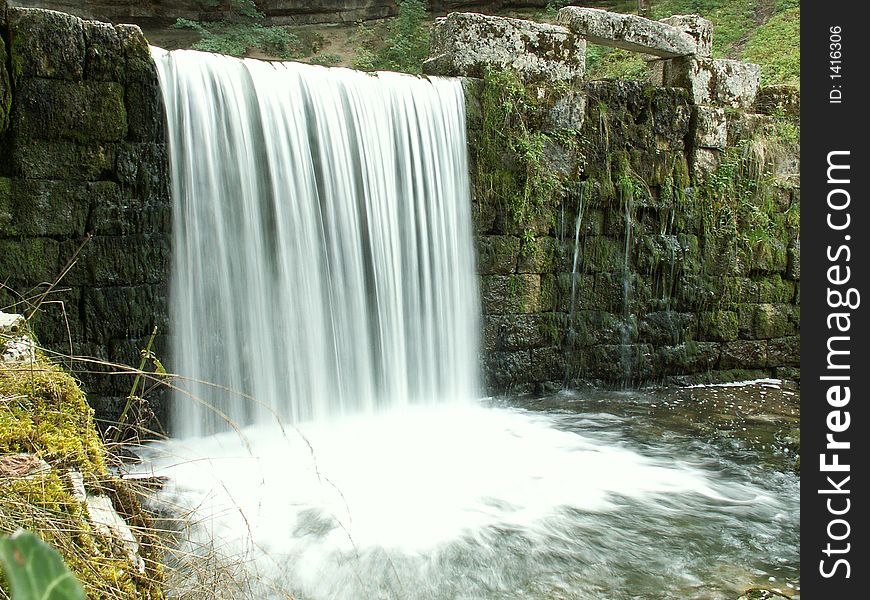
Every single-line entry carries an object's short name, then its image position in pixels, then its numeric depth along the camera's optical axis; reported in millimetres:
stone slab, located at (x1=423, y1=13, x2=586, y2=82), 6191
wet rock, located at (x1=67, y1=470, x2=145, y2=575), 1809
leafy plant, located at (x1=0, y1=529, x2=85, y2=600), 422
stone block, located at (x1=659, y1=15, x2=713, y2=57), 7121
